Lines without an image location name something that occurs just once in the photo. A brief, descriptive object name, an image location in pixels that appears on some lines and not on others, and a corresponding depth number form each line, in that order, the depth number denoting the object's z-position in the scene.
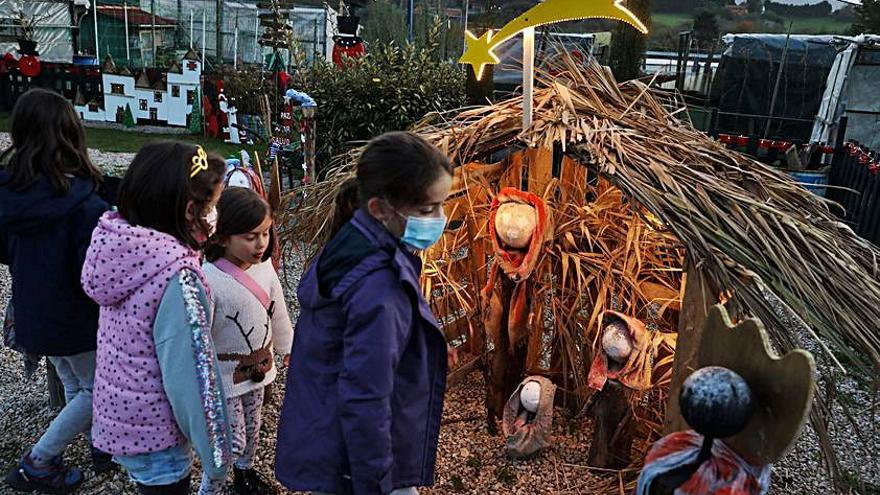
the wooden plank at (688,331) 2.09
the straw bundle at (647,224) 1.91
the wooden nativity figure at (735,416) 1.30
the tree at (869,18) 16.86
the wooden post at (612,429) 2.73
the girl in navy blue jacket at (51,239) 2.38
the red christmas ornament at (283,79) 9.70
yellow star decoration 2.28
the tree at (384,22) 17.77
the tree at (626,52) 9.09
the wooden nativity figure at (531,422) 2.93
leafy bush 6.57
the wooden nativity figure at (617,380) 2.60
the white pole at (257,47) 18.08
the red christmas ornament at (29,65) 12.05
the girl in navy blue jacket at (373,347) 1.61
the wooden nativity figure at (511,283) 2.72
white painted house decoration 11.46
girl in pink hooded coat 1.83
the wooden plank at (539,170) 3.05
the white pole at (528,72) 2.50
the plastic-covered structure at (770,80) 10.39
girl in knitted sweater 2.35
